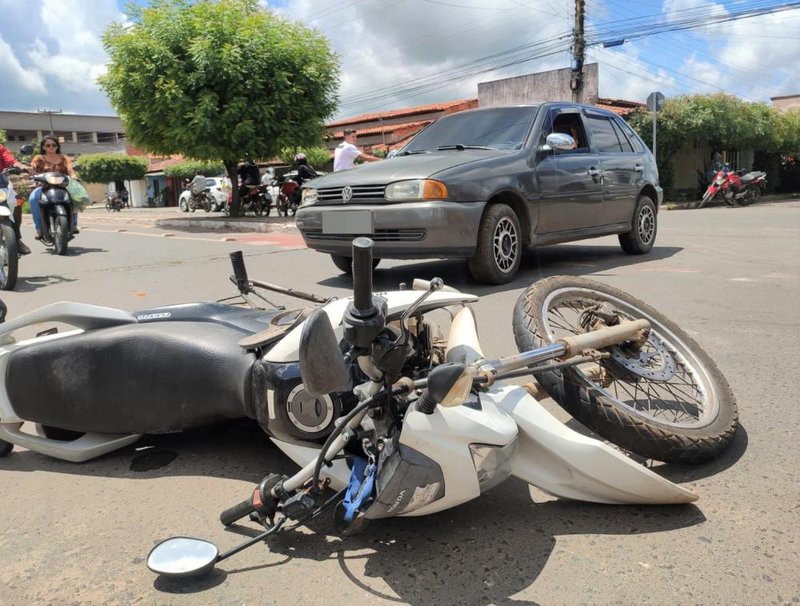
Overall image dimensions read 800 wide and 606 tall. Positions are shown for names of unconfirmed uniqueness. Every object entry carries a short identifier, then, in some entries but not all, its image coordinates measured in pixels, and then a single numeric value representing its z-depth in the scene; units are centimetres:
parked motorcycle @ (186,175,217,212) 2820
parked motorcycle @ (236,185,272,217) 1867
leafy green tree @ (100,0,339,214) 1446
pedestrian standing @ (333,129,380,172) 1114
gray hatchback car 545
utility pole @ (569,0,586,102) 2342
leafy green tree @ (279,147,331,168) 3407
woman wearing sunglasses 902
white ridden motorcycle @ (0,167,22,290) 666
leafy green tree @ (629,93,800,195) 2303
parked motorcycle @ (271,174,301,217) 1755
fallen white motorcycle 175
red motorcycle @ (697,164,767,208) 2119
